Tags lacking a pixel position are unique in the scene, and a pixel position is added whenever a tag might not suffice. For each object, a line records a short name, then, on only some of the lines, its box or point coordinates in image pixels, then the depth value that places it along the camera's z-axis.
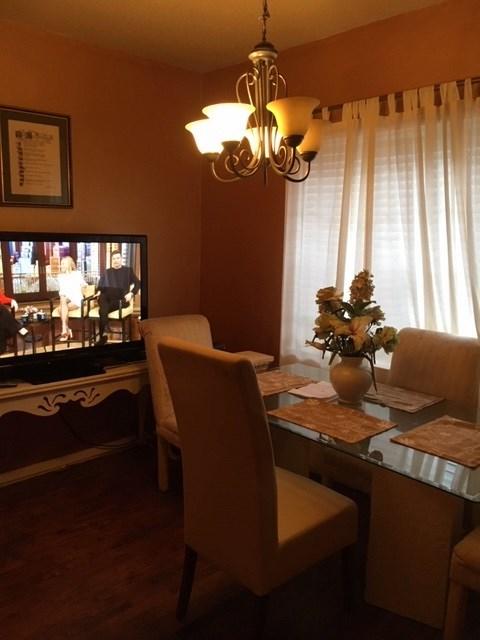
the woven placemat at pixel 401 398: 2.24
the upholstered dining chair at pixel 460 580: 1.68
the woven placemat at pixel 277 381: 2.45
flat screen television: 2.79
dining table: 1.76
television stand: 2.69
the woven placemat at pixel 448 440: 1.75
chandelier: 1.90
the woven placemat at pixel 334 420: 1.94
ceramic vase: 2.25
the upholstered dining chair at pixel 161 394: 2.86
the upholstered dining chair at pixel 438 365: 2.37
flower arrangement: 2.20
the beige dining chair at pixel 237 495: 1.59
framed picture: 2.91
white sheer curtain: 2.53
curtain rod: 2.47
